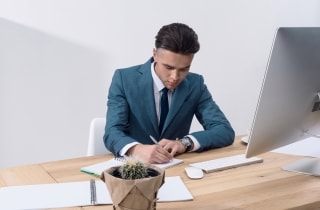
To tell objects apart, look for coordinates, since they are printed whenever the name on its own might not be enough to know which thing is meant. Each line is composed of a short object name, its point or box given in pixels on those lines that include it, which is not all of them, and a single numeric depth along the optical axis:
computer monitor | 1.18
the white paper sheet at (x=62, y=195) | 1.11
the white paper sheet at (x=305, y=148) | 1.63
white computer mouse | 1.34
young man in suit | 1.66
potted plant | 0.98
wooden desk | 1.15
